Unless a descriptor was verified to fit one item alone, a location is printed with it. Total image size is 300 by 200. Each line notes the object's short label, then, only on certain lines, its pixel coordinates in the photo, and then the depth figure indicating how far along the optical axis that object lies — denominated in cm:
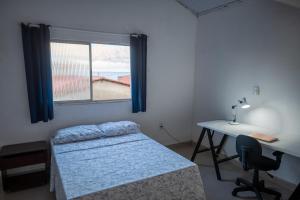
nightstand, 266
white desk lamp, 326
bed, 194
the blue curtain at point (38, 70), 289
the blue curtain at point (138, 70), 364
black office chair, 244
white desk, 234
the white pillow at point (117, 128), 322
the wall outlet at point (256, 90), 314
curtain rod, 290
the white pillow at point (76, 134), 293
